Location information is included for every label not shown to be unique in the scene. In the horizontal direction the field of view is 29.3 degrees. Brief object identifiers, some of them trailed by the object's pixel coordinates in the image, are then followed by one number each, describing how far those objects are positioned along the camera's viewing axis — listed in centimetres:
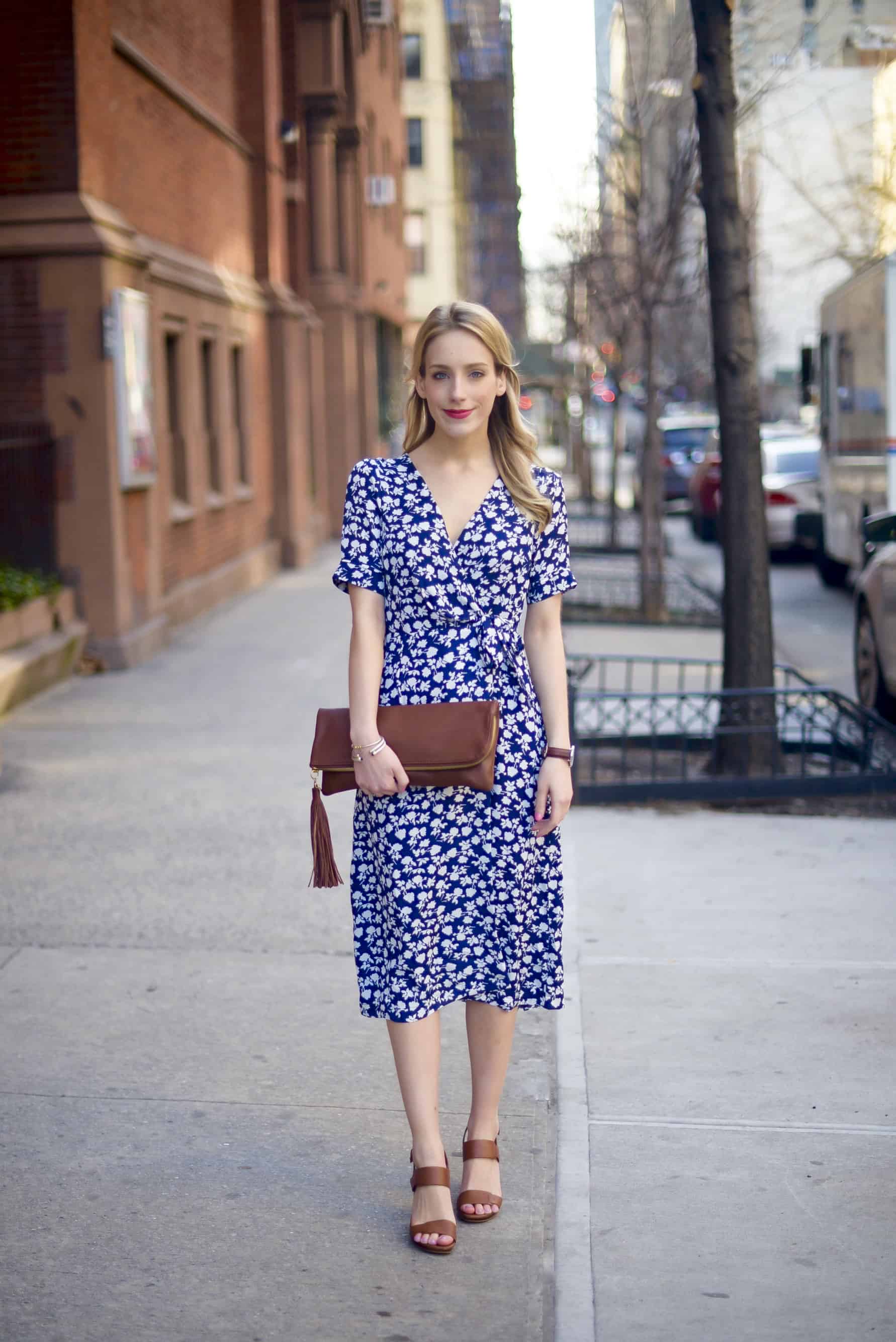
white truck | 1530
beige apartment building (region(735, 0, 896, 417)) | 1266
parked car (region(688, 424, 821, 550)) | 2242
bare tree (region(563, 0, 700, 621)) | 1625
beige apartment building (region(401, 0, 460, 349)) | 6175
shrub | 1102
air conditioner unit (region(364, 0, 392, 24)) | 2872
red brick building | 1188
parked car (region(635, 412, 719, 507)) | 3459
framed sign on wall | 1223
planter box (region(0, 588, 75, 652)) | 1077
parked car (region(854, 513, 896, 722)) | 982
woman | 351
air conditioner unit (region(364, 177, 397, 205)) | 3428
